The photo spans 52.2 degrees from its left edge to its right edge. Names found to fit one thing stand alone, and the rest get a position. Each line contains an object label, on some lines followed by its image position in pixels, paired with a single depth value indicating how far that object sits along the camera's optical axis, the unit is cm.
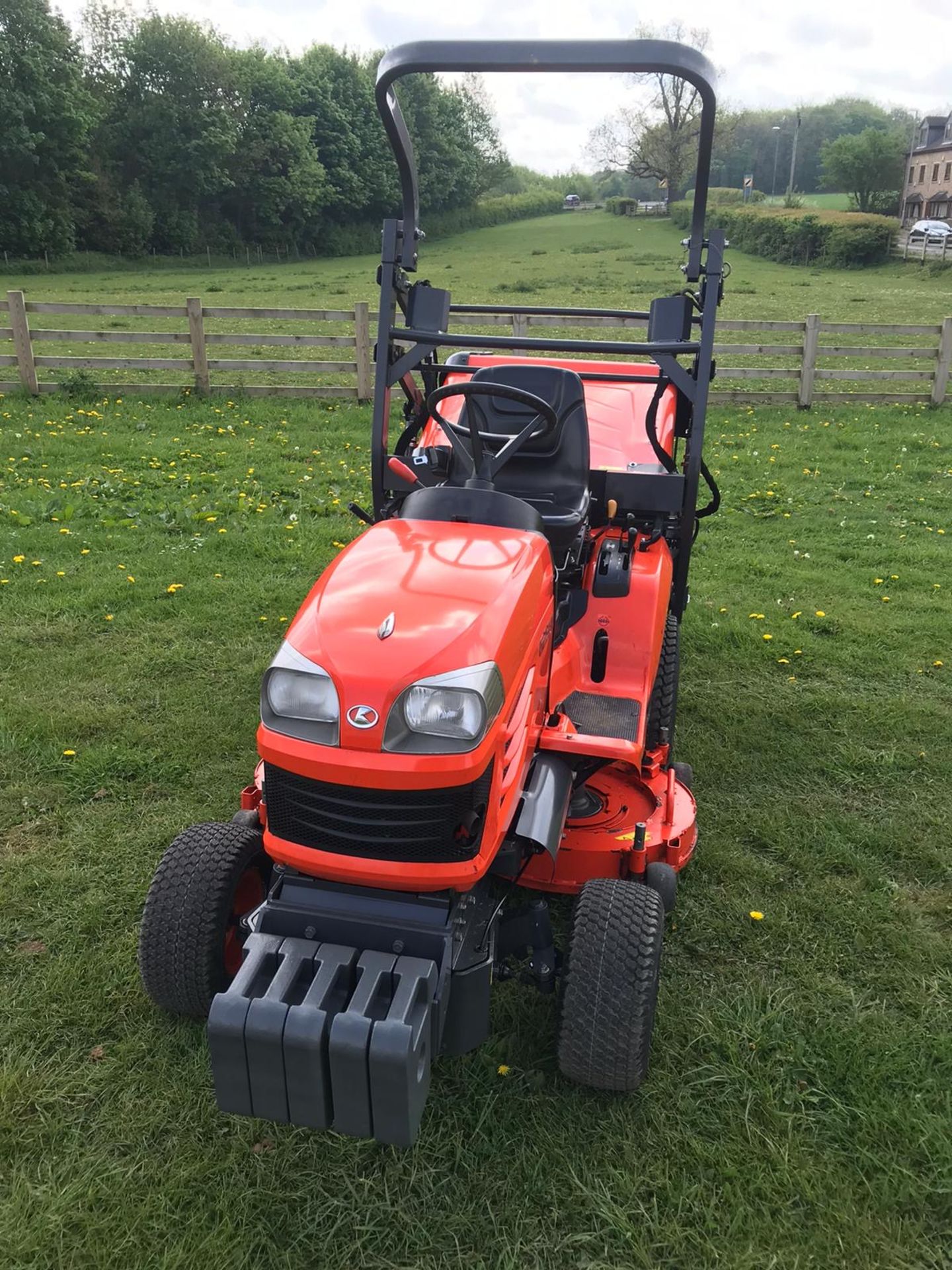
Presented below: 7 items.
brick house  5284
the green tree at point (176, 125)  4000
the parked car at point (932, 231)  3319
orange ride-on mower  217
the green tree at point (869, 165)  5547
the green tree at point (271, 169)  4178
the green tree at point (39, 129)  3356
